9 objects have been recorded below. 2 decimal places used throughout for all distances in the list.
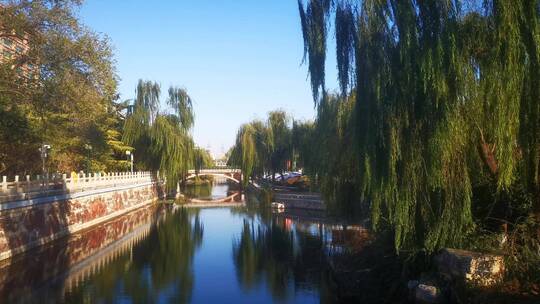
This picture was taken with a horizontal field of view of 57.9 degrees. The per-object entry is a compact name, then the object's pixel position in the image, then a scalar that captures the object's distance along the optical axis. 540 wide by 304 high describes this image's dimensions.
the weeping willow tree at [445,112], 7.46
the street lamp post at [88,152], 30.77
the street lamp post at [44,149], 23.75
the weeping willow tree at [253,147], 41.81
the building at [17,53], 16.02
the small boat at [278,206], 34.50
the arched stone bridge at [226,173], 55.19
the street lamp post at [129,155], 36.97
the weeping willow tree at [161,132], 38.56
